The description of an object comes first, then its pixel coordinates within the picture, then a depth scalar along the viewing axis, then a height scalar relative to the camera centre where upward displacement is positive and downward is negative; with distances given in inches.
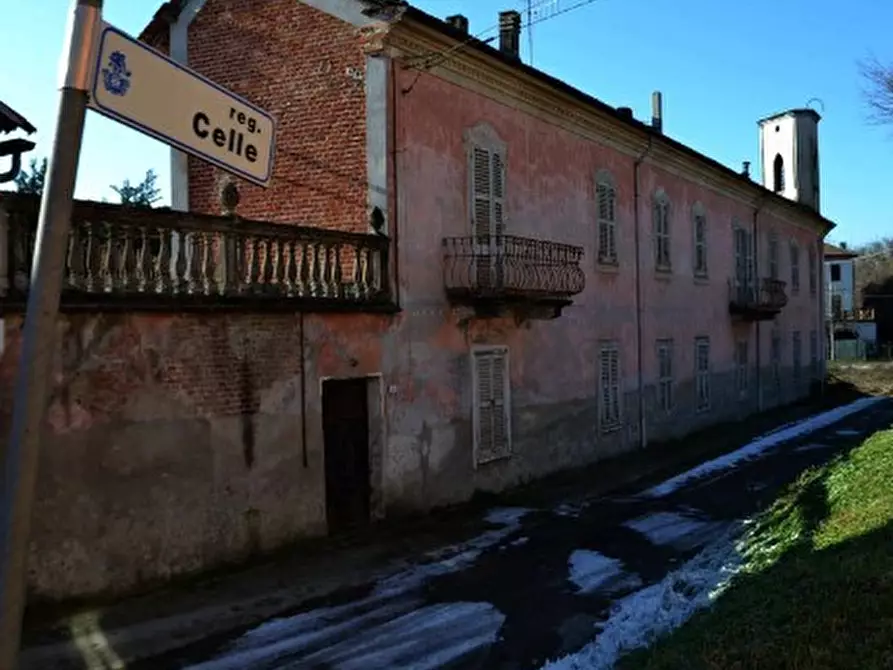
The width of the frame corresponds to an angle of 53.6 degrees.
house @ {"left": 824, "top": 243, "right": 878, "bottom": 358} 2352.4 +124.9
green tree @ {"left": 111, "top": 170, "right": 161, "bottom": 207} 1075.5 +206.7
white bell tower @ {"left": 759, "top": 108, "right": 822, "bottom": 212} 1477.6 +335.2
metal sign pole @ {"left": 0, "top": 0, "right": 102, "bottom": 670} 87.4 +3.5
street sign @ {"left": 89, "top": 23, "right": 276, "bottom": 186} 95.6 +29.0
